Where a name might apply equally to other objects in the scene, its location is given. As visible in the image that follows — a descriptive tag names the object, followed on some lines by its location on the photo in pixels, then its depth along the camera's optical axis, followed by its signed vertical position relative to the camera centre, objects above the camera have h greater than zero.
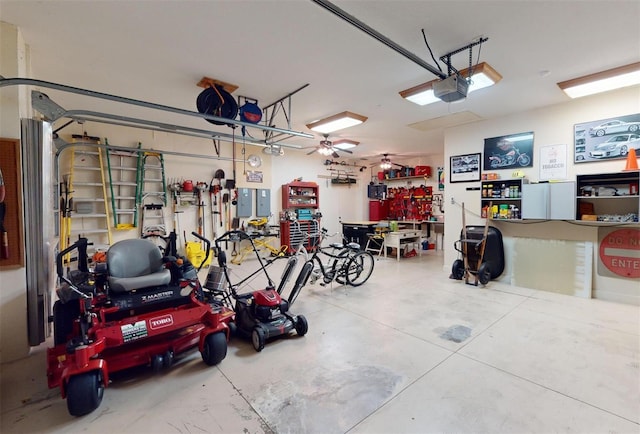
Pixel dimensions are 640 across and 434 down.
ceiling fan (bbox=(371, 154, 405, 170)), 9.00 +1.47
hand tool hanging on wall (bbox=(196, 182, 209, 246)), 6.36 +0.06
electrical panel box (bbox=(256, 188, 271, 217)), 7.39 +0.17
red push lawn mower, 2.80 -1.11
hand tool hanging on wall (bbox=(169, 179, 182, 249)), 6.04 +0.20
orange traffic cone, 3.68 +0.60
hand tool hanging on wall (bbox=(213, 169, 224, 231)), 6.58 +0.52
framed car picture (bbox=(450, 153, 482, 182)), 5.30 +0.78
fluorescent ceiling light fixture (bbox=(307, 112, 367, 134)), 4.84 +1.56
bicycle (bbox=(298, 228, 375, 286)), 4.50 -0.97
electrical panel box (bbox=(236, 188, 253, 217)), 6.96 +0.16
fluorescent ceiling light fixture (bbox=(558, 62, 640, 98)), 3.25 +1.56
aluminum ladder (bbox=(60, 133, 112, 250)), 4.94 +0.20
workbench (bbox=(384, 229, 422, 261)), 7.02 -0.79
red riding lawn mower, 1.90 -0.92
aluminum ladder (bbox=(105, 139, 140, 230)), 5.36 +0.46
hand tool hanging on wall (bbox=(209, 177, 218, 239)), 6.63 +0.06
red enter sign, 3.89 -0.64
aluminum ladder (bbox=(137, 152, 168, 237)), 5.64 +0.32
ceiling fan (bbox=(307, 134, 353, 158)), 6.54 +1.45
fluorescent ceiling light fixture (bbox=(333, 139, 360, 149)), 6.93 +1.64
